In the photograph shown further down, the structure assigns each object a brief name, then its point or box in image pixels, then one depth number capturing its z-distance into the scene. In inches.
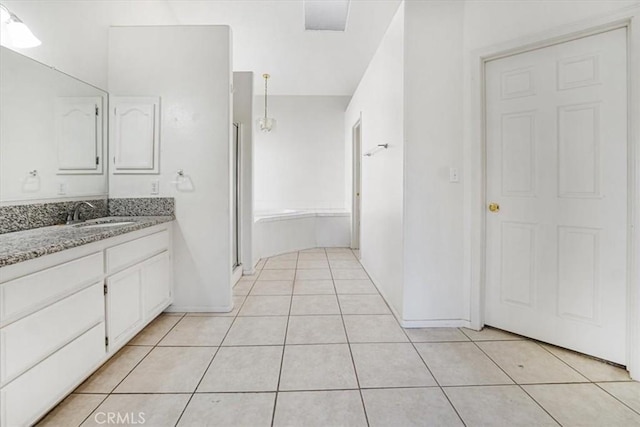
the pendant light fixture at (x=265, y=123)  219.3
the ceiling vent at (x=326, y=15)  132.0
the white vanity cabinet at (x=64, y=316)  47.3
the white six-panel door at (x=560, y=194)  72.9
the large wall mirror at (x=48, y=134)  69.2
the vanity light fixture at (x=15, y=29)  66.9
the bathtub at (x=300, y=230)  189.0
